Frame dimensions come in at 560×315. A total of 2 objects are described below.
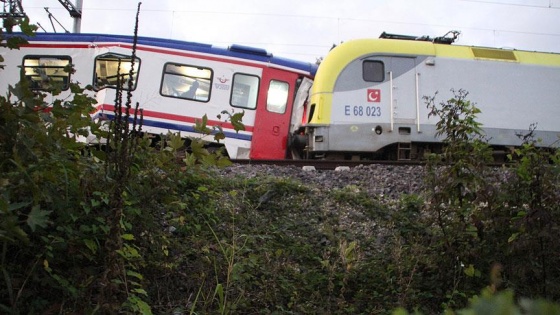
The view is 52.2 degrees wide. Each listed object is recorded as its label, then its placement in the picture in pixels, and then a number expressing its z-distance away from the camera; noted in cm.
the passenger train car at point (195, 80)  1347
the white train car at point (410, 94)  1240
